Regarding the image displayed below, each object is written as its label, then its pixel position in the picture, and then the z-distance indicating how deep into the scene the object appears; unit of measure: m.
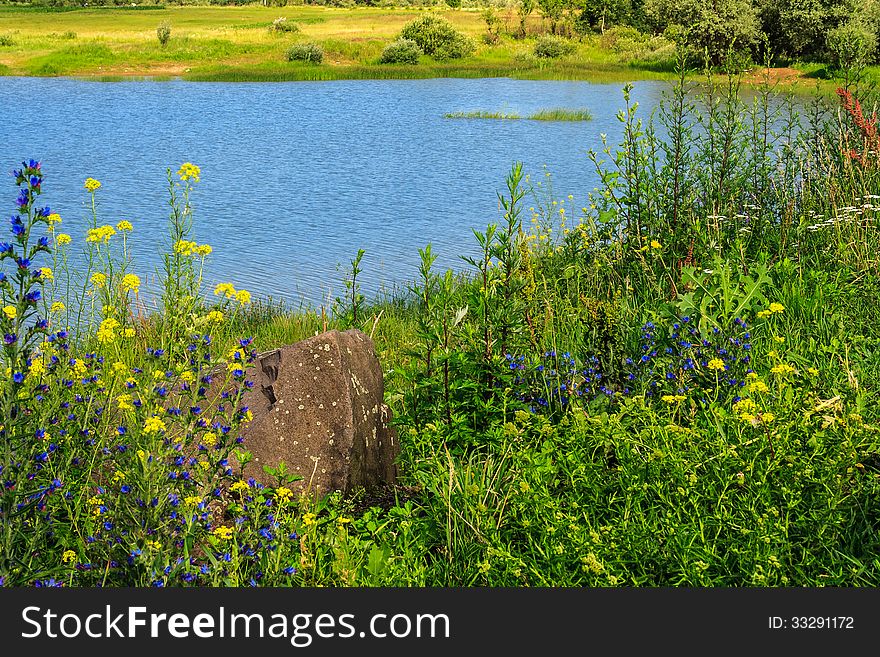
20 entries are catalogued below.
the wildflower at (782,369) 3.55
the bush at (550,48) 49.00
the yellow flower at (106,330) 3.29
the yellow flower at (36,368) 3.18
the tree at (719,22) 37.50
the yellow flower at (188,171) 4.51
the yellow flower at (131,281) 3.92
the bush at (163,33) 47.62
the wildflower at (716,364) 3.73
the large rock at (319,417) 3.96
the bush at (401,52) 45.34
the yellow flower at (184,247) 4.12
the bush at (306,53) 45.16
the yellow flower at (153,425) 2.64
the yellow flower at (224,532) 2.80
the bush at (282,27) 54.41
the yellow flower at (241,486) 2.98
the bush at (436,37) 48.44
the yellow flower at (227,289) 3.61
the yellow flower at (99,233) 4.45
